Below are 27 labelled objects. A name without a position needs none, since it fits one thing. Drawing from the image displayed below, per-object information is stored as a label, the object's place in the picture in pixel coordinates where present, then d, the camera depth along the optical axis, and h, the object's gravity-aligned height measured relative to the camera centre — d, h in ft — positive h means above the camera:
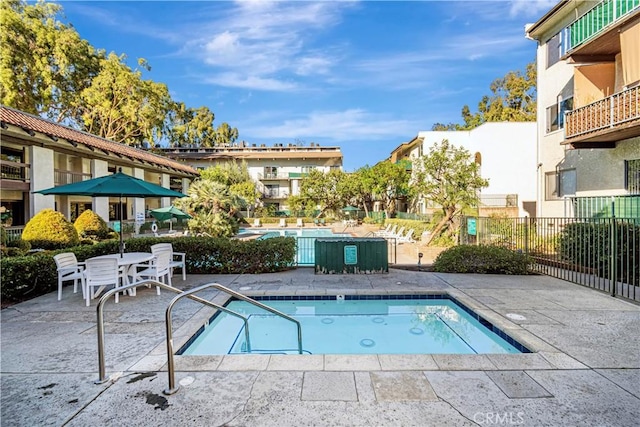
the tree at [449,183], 51.49 +4.70
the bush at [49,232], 38.86 -2.25
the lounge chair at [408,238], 58.55 -5.13
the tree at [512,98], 110.63 +42.09
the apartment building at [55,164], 47.52 +10.28
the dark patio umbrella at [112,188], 21.18 +1.78
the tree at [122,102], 81.87 +30.59
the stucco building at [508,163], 72.18 +11.05
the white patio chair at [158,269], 21.35 -3.95
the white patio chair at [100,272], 18.83 -3.60
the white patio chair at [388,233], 66.05 -4.76
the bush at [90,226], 51.44 -2.05
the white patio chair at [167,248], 25.30 -3.01
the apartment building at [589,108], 31.58 +11.43
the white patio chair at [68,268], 20.11 -3.62
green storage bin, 28.35 -4.15
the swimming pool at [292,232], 81.20 -5.44
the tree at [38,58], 65.46 +35.68
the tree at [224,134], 174.91 +44.90
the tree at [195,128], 148.52 +43.94
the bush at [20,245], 32.95 -3.28
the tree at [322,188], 109.91 +8.40
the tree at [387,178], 98.43 +10.57
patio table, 20.57 -3.19
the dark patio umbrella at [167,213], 65.82 +0.01
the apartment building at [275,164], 136.05 +21.81
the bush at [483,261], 28.12 -4.66
